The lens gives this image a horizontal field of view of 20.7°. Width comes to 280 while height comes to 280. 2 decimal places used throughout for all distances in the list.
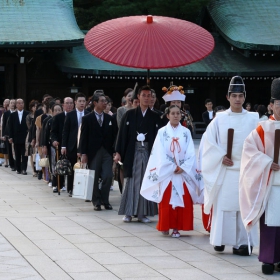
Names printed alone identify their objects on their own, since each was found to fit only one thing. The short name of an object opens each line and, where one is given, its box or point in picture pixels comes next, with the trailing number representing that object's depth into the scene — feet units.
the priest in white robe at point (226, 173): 26.71
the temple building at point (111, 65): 90.48
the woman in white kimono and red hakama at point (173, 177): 30.42
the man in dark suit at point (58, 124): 46.37
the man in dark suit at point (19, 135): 59.82
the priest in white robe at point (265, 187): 23.56
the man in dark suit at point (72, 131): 44.19
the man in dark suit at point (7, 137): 63.47
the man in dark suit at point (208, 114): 81.15
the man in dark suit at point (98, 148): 38.29
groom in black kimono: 34.14
